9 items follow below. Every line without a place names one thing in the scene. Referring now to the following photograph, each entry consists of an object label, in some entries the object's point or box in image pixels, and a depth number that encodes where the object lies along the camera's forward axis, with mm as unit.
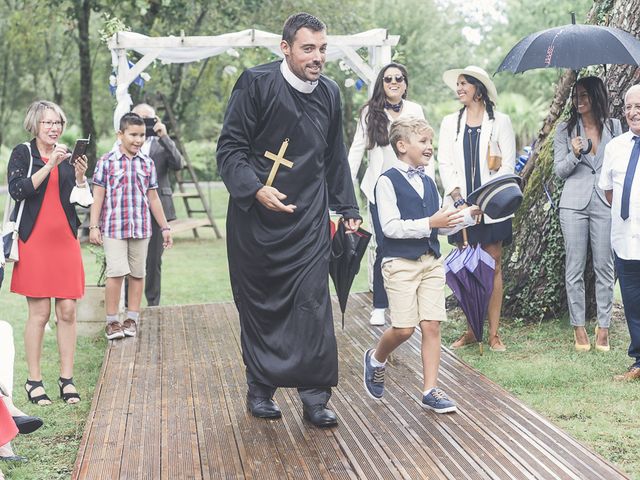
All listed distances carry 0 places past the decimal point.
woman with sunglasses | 7535
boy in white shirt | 5410
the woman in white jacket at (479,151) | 7055
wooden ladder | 16375
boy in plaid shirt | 7598
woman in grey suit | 6945
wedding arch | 8883
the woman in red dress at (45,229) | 6043
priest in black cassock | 5152
